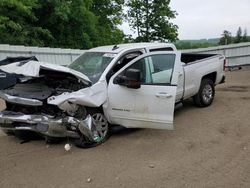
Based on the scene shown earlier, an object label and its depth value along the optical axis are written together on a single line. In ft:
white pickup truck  10.88
